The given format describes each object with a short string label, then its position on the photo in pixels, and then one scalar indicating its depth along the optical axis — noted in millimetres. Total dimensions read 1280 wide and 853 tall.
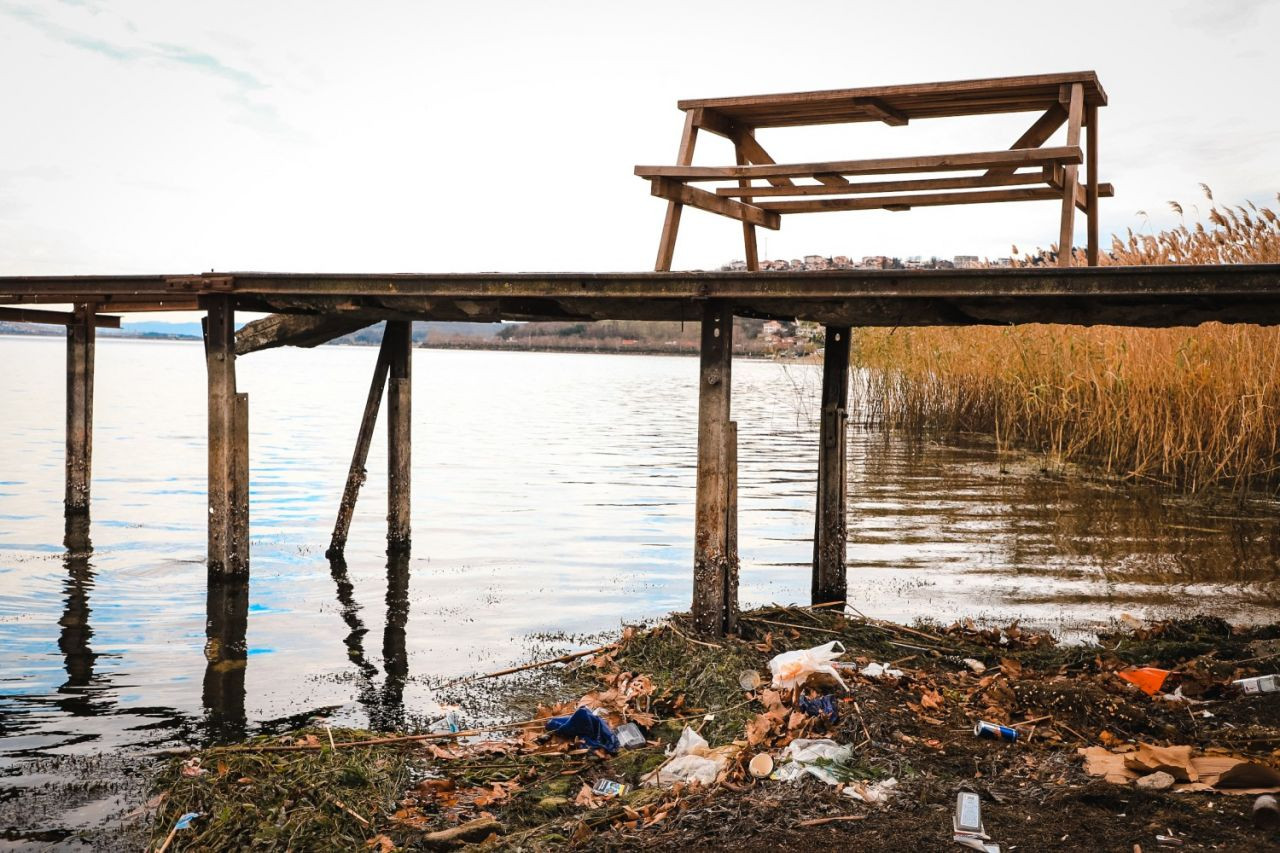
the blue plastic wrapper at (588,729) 5512
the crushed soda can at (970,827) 3850
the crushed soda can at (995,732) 5051
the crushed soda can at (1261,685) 5598
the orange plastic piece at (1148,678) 5980
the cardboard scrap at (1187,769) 4105
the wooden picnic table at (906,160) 6773
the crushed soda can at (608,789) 4863
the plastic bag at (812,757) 4664
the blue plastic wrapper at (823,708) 5230
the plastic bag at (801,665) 5812
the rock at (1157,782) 4227
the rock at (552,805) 4716
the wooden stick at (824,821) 4111
